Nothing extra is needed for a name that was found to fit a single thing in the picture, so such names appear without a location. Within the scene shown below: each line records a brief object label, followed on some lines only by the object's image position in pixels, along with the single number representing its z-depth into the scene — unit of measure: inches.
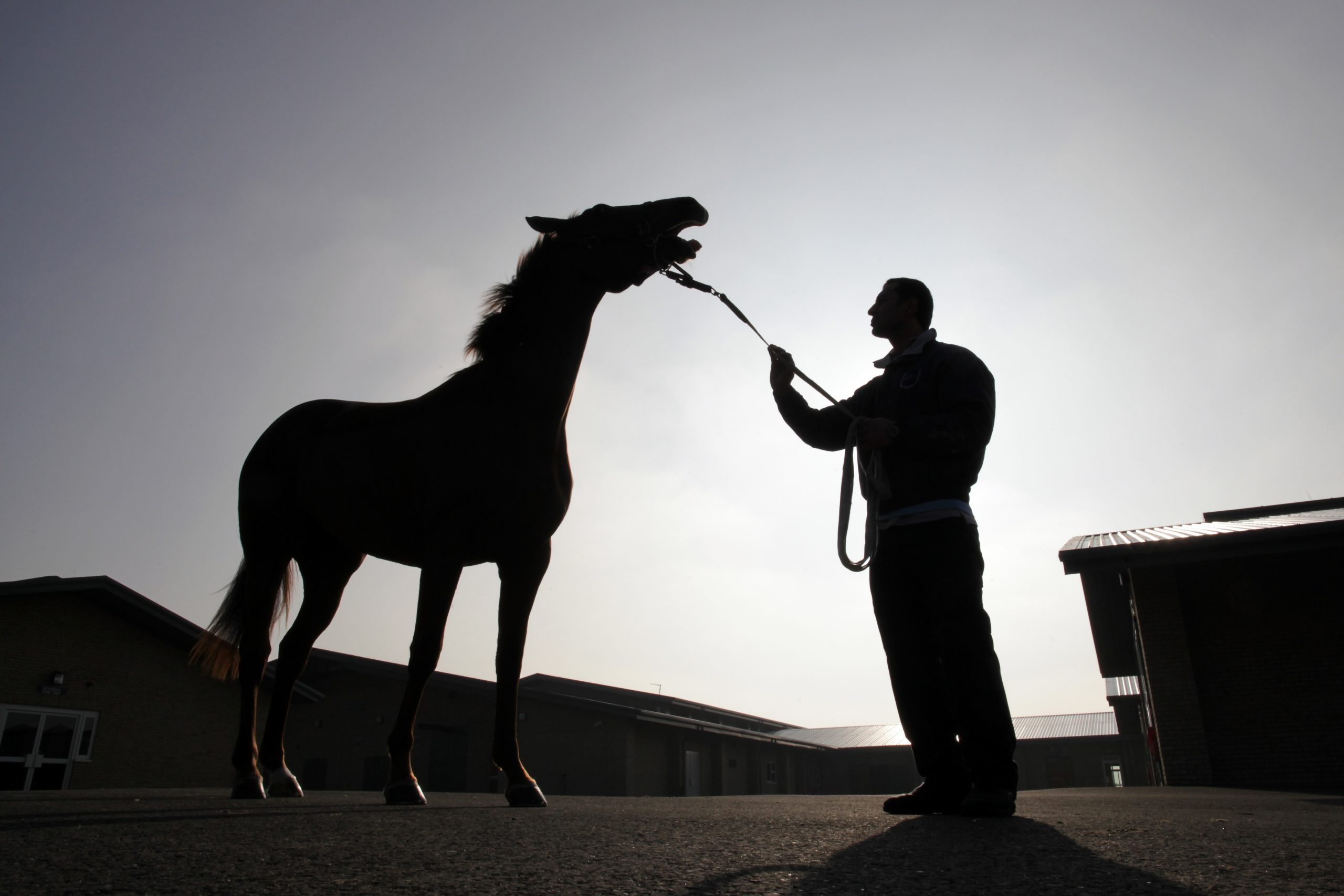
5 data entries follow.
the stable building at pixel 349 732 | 596.1
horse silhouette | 132.9
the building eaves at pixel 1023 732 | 1469.0
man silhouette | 98.7
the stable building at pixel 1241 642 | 336.8
